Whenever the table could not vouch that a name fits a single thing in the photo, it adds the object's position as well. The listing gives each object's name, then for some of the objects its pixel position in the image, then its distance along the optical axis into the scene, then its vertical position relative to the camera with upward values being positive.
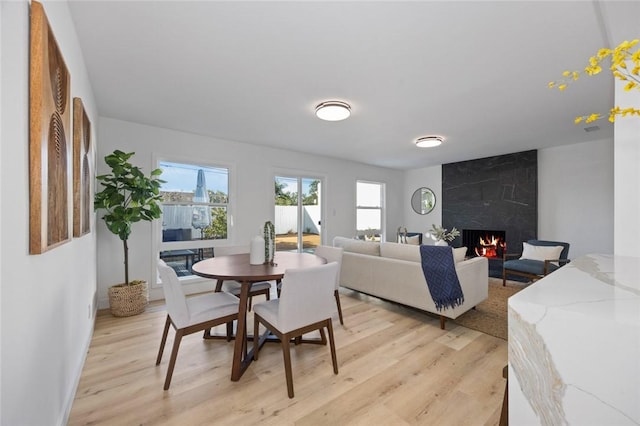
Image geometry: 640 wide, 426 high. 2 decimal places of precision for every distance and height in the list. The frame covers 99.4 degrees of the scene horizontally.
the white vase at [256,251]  2.39 -0.34
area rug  2.76 -1.18
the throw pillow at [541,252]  4.14 -0.61
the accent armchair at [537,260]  3.97 -0.72
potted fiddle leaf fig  2.96 +0.04
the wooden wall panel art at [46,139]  0.98 +0.30
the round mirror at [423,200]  6.73 +0.32
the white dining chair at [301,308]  1.77 -0.67
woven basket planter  3.06 -1.00
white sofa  2.91 -0.74
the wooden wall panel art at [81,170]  1.73 +0.30
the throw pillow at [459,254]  2.88 -0.45
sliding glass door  5.12 -0.01
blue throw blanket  2.75 -0.66
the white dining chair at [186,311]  1.82 -0.73
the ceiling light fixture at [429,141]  4.18 +1.12
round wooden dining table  1.95 -0.46
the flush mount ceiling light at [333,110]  2.88 +1.10
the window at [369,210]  6.44 +0.07
